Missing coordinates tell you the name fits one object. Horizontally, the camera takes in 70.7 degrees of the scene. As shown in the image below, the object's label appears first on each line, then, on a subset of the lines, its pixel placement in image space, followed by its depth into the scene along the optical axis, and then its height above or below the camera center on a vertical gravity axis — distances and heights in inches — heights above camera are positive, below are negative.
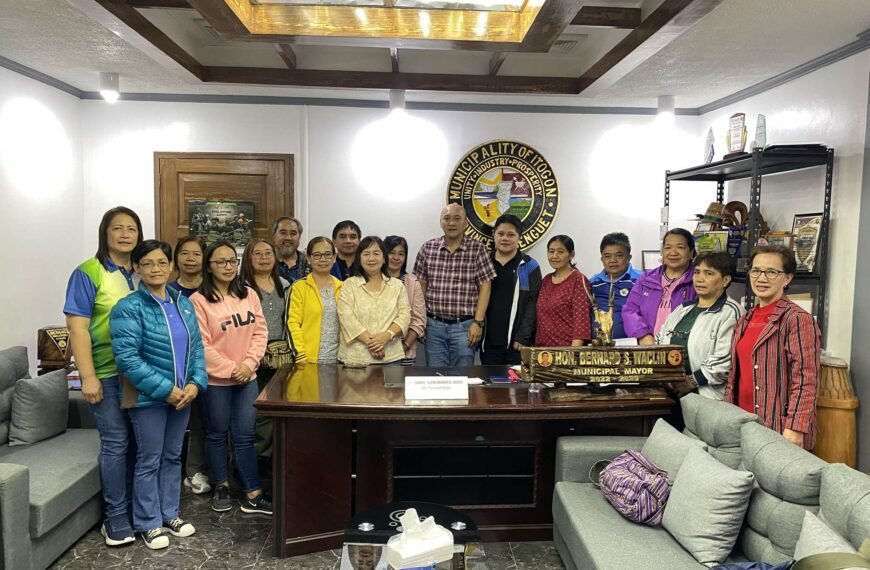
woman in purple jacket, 129.7 -8.6
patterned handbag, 87.0 -34.6
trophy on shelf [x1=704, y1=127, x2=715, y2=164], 163.8 +27.5
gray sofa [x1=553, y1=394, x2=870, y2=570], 66.3 -32.3
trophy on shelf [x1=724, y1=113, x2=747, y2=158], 144.8 +28.3
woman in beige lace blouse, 132.3 -14.3
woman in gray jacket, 110.5 -13.7
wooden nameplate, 105.4 -19.6
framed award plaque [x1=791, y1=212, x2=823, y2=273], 136.6 +3.3
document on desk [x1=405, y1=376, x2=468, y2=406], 104.0 -24.4
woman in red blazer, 96.2 -16.5
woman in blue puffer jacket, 102.4 -23.1
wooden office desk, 102.7 -36.0
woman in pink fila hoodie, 117.0 -22.9
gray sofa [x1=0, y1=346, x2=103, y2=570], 90.0 -40.2
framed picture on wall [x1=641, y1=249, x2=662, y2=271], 201.3 -2.4
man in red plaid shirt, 150.9 -11.4
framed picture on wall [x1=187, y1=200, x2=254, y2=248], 192.2 +7.1
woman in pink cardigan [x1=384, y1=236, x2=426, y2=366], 146.0 -10.8
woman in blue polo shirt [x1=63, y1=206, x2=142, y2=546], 105.2 -17.8
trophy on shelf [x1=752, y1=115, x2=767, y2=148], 137.4 +27.2
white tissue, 67.9 -33.4
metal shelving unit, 134.3 +18.5
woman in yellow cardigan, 130.0 -14.1
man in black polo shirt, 150.9 -11.5
